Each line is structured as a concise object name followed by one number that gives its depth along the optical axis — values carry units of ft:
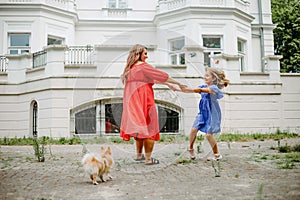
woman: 15.03
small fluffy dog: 12.82
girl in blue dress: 17.42
